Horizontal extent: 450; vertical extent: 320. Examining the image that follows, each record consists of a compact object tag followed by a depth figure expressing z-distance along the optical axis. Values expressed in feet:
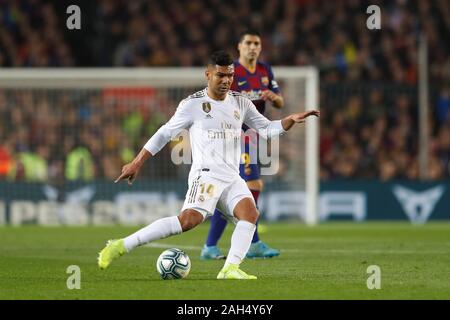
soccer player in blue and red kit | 77.87
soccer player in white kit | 60.59
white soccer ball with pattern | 60.95
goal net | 131.44
